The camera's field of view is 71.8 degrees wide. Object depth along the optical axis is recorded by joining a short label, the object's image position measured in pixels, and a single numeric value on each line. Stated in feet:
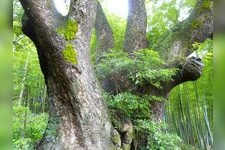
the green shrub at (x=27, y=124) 7.05
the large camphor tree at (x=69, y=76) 5.07
